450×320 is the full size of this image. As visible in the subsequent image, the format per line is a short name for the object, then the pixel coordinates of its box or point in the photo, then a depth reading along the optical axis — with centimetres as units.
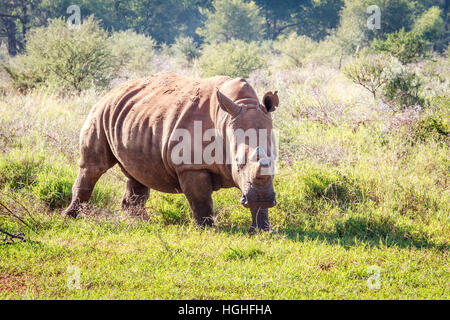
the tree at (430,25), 2950
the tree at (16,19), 2938
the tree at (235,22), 3778
